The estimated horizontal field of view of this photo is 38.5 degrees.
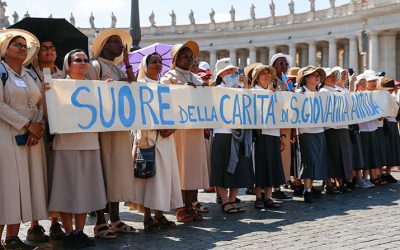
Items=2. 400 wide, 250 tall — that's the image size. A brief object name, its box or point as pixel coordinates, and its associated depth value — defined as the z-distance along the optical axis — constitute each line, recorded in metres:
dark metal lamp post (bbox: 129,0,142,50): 17.31
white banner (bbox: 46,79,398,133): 7.09
